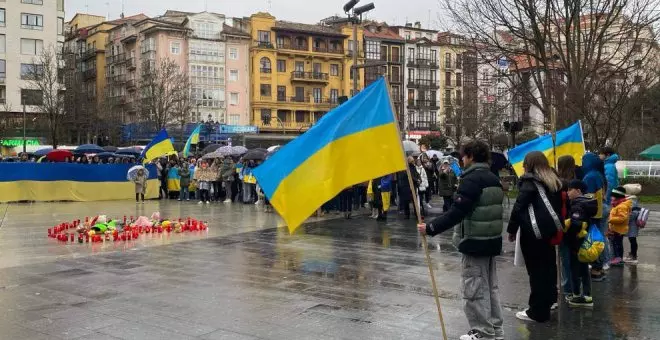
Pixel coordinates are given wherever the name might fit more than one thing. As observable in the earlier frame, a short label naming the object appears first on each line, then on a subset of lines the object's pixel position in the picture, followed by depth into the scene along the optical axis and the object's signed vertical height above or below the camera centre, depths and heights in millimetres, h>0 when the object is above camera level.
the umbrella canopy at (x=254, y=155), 22359 +222
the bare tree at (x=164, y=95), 54906 +6012
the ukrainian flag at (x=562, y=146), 11070 +209
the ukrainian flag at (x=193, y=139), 26600 +954
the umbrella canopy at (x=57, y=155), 29016 +381
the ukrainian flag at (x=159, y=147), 21500 +525
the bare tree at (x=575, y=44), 21266 +4032
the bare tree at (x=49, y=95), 53312 +6244
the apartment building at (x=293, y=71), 74938 +10905
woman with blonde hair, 6312 -659
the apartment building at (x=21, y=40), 69438 +13981
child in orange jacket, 9609 -865
